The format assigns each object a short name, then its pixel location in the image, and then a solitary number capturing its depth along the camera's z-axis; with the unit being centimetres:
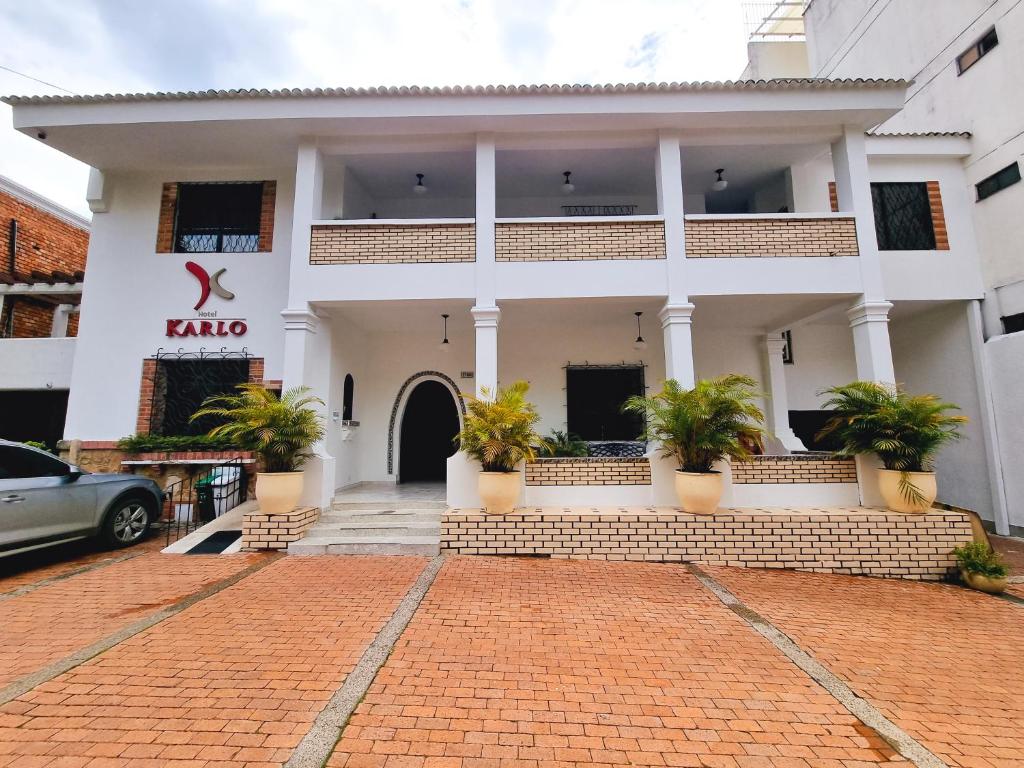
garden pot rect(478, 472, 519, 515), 571
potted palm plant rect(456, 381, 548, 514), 566
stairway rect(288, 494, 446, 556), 562
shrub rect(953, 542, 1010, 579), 506
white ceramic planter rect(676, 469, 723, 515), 569
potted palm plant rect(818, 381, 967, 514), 562
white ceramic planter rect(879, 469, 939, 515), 563
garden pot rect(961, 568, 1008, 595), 502
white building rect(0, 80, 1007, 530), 672
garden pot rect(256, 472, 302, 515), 586
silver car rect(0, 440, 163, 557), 502
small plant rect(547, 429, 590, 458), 719
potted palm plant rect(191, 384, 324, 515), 578
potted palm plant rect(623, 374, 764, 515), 558
